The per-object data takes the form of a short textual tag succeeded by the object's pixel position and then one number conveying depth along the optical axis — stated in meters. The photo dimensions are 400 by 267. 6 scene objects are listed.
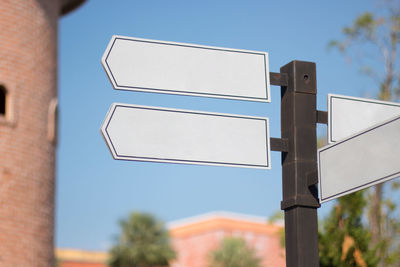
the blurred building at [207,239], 59.44
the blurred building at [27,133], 13.73
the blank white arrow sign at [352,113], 3.22
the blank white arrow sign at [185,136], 2.86
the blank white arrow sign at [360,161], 2.75
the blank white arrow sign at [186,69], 2.97
